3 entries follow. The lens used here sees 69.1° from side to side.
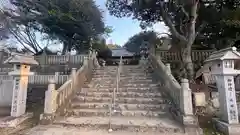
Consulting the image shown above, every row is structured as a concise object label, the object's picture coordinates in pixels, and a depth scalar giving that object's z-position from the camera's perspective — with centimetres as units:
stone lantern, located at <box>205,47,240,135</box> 407
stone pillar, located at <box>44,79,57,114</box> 479
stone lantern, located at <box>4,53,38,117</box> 521
